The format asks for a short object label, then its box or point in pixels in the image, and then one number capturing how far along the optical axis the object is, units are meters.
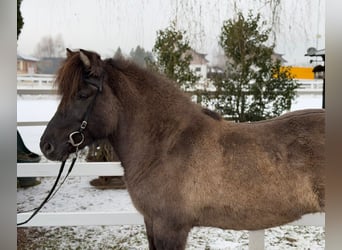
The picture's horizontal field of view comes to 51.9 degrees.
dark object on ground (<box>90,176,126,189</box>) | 4.54
